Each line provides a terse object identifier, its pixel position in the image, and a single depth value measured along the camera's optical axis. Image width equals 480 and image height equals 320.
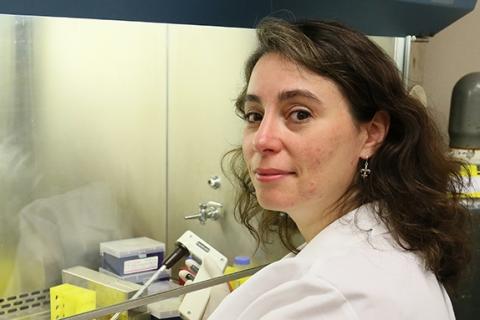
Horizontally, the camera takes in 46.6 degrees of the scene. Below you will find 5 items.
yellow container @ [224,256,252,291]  1.52
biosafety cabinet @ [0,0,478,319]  1.27
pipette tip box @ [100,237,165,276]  1.43
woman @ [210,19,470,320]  0.81
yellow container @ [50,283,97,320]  1.28
